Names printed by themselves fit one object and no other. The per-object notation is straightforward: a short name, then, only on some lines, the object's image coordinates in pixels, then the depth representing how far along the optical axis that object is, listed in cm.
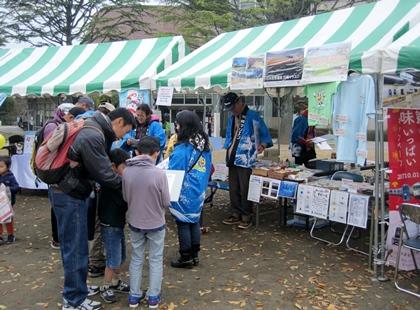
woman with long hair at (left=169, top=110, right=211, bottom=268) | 424
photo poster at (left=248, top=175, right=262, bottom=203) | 585
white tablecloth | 847
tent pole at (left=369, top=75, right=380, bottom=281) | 425
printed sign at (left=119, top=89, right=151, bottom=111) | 700
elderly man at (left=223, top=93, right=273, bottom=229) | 609
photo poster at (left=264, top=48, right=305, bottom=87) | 479
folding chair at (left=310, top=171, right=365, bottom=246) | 546
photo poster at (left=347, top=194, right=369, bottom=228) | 462
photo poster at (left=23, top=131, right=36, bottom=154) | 877
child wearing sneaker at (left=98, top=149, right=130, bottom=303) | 358
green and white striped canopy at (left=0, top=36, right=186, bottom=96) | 753
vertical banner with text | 430
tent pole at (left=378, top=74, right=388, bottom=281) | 407
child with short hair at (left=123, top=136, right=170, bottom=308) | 344
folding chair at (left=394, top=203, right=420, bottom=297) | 380
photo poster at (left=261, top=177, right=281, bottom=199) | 562
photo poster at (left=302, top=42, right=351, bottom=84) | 427
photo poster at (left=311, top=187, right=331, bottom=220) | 503
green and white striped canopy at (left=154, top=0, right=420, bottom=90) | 486
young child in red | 538
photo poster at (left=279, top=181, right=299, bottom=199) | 543
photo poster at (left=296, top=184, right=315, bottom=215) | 523
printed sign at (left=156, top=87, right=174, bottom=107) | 635
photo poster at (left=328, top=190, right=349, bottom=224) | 482
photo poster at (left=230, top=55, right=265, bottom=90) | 528
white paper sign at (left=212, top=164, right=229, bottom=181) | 672
